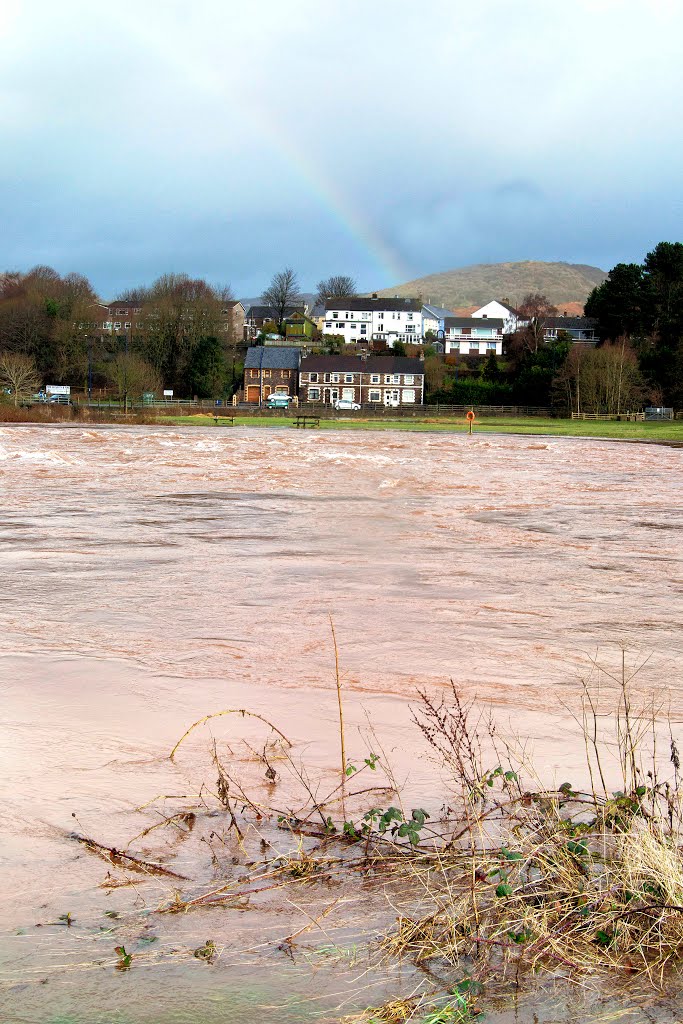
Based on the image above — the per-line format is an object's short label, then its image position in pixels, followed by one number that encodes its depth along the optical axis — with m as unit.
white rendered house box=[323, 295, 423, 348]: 170.88
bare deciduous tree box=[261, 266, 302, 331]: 170.88
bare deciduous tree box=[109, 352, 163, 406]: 95.25
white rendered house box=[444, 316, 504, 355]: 177.62
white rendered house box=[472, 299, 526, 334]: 184.50
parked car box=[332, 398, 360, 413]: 108.44
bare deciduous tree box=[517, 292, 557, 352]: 120.94
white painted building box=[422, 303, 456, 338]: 184.74
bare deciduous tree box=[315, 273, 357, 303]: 192.50
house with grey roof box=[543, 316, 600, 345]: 138.25
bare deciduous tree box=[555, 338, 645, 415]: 96.75
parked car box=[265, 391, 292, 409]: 114.19
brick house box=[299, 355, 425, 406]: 131.62
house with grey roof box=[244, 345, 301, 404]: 134.75
